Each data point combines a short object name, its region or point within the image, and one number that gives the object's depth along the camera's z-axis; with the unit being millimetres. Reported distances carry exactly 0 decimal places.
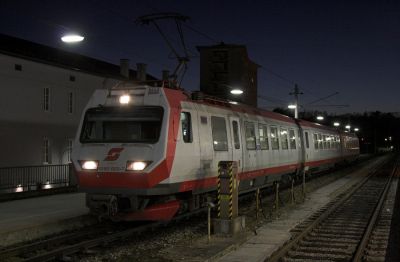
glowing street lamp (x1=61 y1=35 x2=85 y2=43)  14535
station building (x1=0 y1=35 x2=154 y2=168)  23891
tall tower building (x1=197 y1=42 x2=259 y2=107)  65625
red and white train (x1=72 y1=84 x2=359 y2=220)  11328
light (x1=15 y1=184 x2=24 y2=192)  21453
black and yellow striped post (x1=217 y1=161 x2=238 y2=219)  11586
